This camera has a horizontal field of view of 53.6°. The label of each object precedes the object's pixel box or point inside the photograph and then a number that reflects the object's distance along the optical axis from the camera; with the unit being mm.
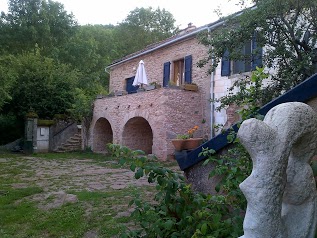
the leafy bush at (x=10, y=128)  17281
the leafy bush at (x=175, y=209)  2223
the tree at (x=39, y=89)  16641
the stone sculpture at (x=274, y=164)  1192
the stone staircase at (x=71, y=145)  16422
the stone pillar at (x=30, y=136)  15102
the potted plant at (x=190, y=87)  12266
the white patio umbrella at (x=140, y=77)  13898
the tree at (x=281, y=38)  6013
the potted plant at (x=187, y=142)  8141
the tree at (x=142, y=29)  28969
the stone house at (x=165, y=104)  11758
